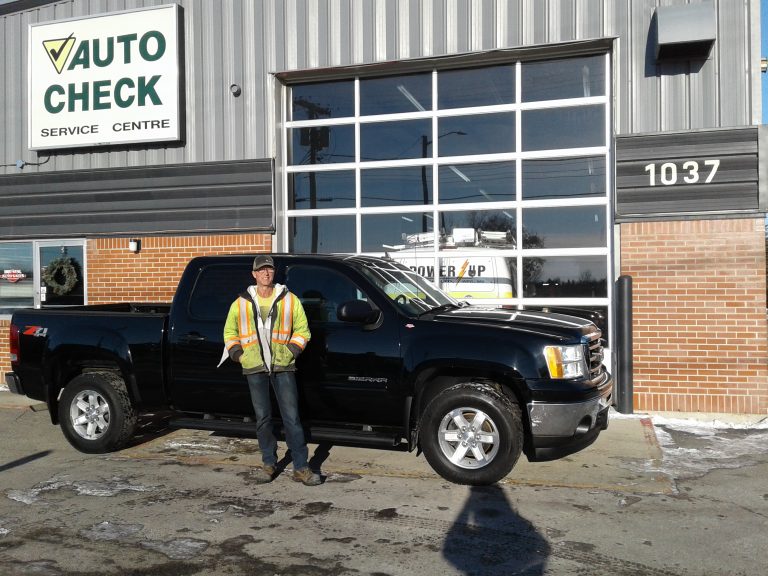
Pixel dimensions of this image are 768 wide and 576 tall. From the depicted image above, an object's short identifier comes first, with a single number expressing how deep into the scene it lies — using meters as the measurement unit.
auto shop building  8.91
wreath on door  11.90
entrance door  11.93
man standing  5.88
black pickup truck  5.72
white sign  11.16
